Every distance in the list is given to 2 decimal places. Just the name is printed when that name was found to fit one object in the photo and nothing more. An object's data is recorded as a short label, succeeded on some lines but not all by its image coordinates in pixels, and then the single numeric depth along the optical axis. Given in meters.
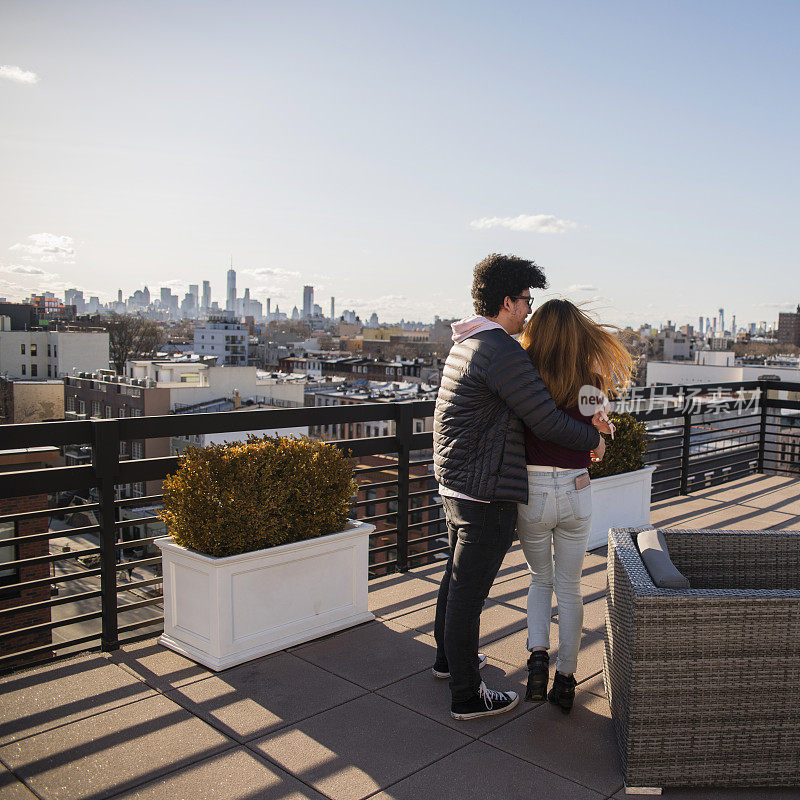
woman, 2.31
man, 2.21
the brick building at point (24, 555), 4.03
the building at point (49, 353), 73.69
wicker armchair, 1.95
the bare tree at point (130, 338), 93.25
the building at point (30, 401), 52.08
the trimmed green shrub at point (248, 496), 2.88
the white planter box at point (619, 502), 4.79
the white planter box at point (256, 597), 2.86
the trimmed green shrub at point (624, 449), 4.91
